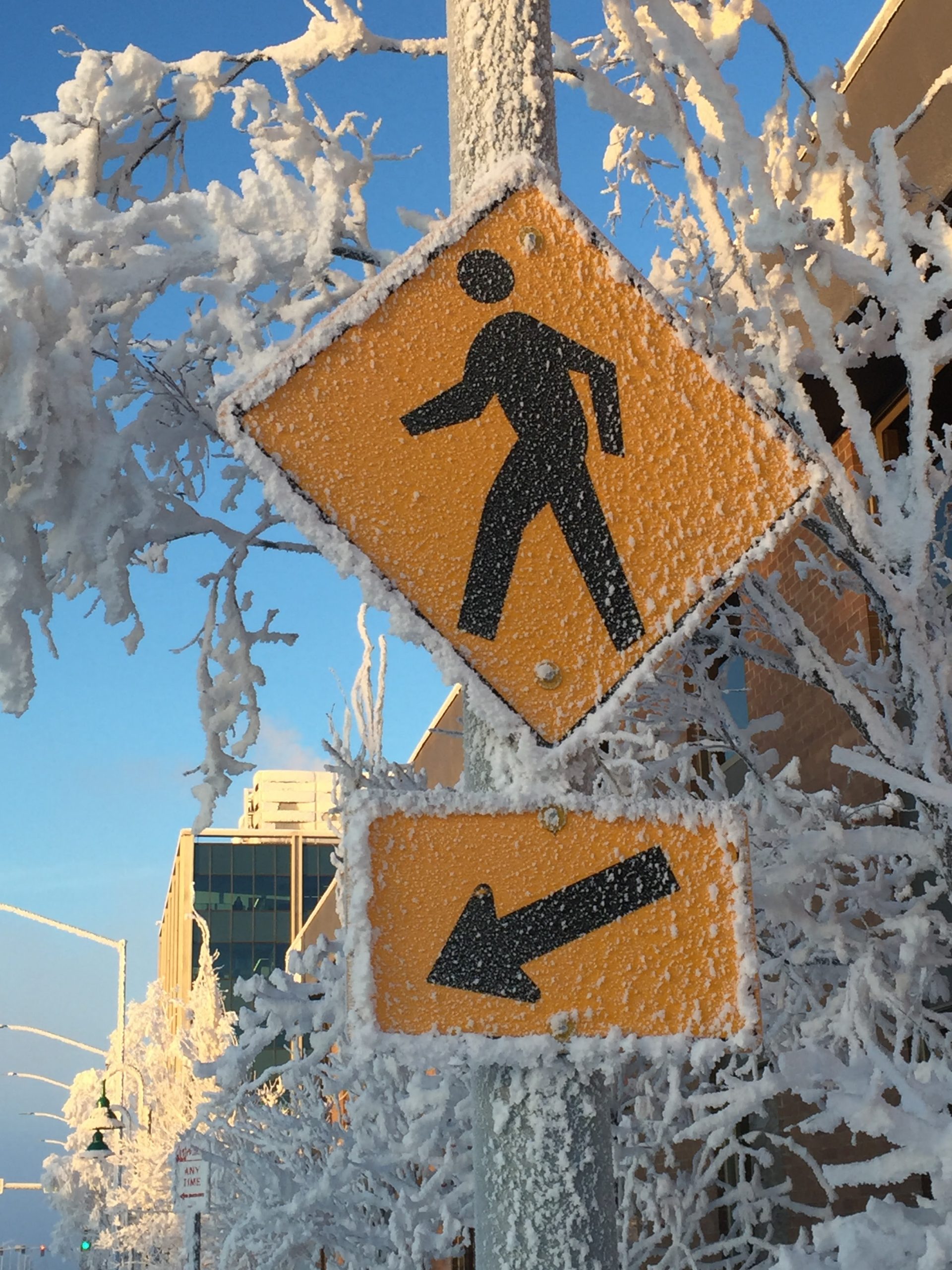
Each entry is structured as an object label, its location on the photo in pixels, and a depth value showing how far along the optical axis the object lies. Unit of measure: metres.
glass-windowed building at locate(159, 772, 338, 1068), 81.88
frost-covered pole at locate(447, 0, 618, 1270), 1.89
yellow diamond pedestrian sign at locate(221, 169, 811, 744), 1.92
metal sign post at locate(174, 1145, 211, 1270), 12.82
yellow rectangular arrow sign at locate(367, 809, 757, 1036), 1.78
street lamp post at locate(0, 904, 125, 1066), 27.54
